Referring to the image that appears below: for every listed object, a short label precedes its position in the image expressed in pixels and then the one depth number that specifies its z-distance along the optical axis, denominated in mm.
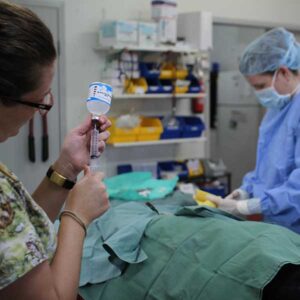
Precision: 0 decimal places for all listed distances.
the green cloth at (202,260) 1141
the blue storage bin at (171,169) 3281
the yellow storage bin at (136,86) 3033
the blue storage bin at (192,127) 3288
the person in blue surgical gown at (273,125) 1794
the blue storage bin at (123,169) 3236
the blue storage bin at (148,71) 3100
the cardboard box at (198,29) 3195
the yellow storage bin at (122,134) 3021
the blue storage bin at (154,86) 3107
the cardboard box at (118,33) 2885
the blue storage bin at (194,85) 3303
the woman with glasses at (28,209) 790
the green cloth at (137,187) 2157
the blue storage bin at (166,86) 3164
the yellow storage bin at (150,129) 3115
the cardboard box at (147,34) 2977
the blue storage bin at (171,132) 3213
